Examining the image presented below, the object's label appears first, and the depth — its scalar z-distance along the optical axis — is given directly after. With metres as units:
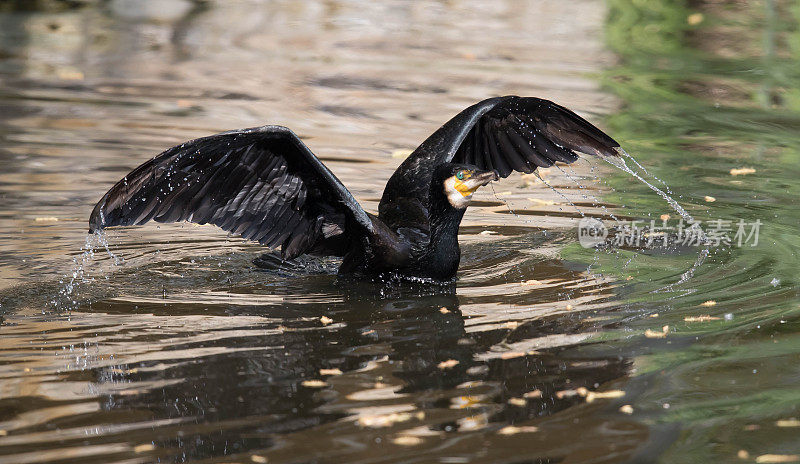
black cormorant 11.14
